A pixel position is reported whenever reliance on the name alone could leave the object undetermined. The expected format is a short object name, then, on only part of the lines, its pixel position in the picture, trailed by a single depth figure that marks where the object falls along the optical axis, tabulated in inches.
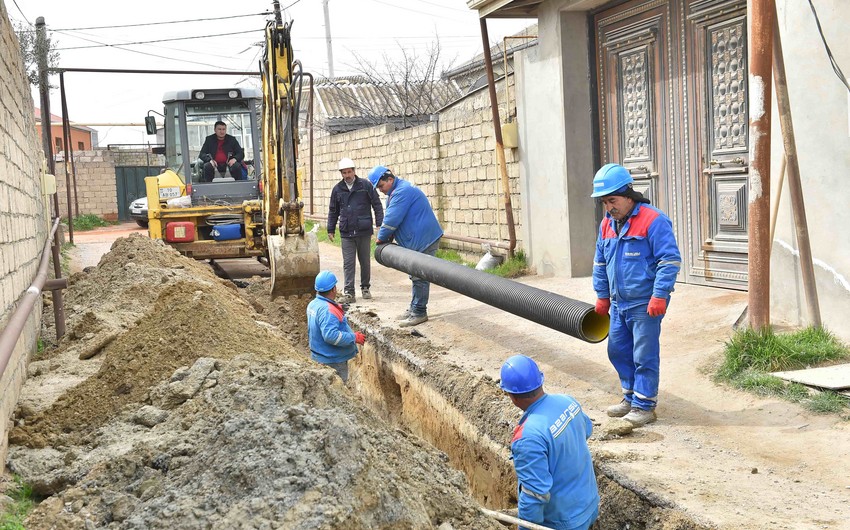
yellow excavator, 416.2
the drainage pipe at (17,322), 151.6
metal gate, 1382.9
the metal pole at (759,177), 249.8
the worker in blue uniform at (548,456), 156.8
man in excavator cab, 550.9
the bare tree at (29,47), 830.5
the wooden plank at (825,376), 213.2
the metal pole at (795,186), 255.3
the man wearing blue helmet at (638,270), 208.2
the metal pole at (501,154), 450.6
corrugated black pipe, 232.5
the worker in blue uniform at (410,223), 365.4
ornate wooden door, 321.1
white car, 1192.8
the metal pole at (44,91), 679.1
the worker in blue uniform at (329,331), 268.2
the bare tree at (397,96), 1137.5
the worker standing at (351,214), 428.5
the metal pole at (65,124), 748.0
